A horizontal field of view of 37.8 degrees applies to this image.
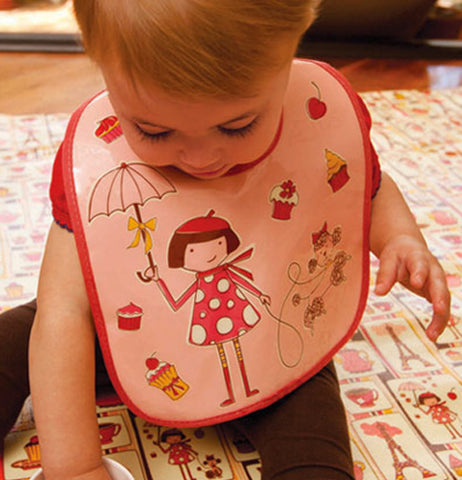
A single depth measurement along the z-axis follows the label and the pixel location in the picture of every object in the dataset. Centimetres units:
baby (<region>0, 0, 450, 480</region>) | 54
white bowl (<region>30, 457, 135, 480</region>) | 52
